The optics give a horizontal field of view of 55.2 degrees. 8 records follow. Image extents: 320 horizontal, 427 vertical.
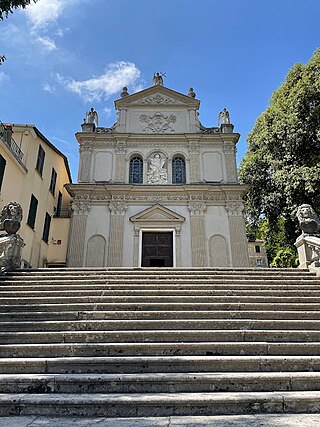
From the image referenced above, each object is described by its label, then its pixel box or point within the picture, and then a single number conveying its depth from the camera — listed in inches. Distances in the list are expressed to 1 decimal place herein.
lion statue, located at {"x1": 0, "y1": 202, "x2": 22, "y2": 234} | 352.2
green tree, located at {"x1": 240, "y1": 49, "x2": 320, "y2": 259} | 657.6
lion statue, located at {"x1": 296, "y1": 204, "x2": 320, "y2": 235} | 358.9
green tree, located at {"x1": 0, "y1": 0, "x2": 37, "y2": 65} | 256.2
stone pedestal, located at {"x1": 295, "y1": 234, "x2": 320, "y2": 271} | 334.3
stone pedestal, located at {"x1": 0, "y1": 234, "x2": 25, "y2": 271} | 334.0
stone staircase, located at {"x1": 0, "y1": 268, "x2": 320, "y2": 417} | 146.3
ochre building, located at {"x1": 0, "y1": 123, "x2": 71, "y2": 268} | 534.9
